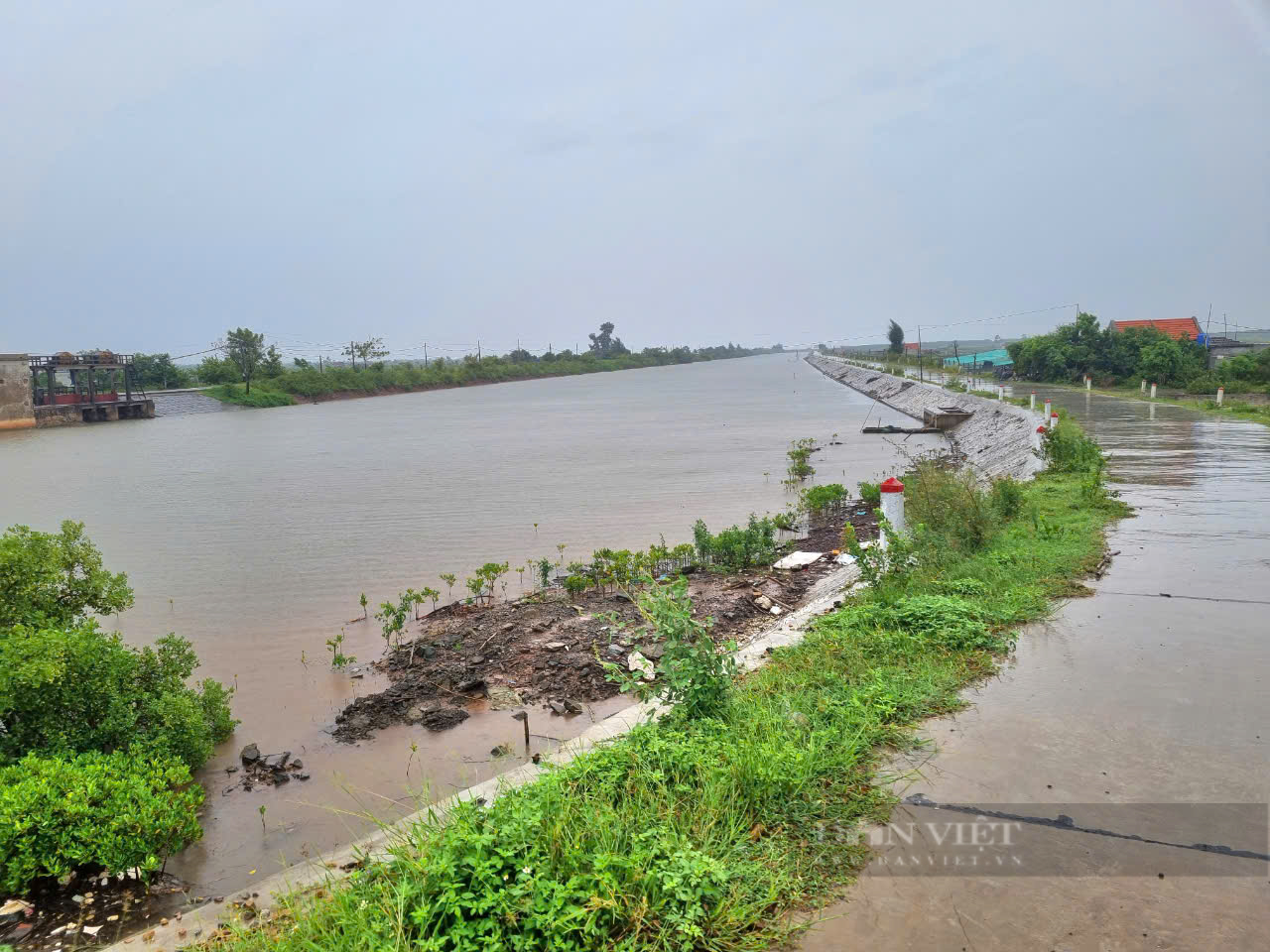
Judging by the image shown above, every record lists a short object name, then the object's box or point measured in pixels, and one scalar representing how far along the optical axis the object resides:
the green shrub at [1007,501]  9.58
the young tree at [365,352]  88.32
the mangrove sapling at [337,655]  7.79
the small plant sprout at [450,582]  9.80
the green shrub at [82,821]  3.95
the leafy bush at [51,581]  5.39
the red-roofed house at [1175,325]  43.97
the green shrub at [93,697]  4.80
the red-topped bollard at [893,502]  8.16
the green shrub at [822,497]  14.06
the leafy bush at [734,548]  10.41
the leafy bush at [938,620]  5.57
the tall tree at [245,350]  68.88
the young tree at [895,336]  90.62
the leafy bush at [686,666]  4.44
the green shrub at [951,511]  8.23
